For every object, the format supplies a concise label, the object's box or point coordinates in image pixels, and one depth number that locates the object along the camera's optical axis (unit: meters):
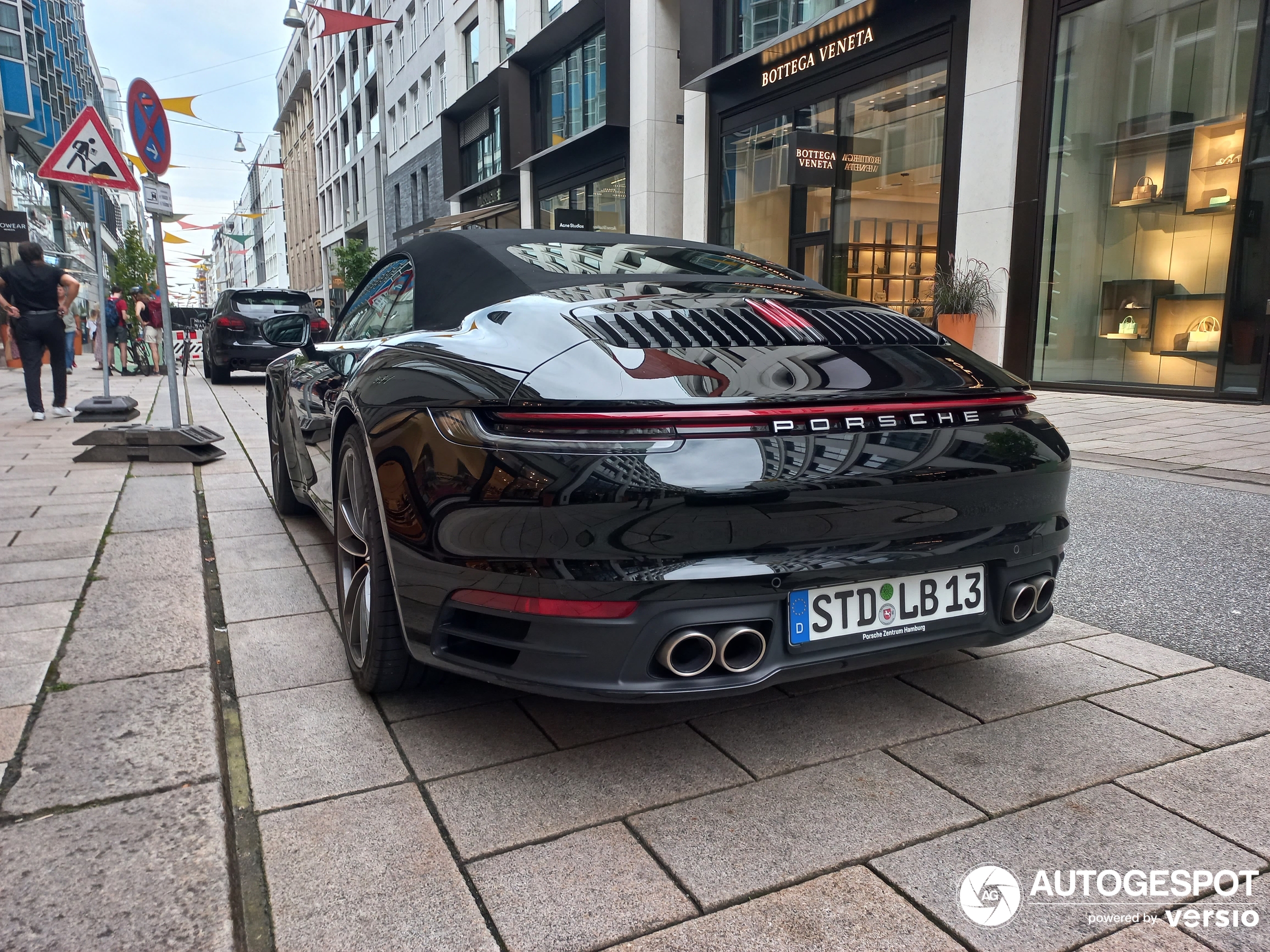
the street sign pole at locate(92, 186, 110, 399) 8.23
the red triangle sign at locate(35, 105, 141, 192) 7.75
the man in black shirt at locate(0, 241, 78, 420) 8.92
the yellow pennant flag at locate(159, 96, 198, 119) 12.84
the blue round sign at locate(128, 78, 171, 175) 6.95
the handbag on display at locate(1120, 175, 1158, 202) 10.69
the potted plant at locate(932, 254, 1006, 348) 11.53
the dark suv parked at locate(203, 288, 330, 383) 15.23
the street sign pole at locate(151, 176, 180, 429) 6.68
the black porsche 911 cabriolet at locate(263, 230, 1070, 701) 1.83
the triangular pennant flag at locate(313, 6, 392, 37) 19.42
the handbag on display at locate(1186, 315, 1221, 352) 9.85
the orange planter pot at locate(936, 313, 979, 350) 11.50
